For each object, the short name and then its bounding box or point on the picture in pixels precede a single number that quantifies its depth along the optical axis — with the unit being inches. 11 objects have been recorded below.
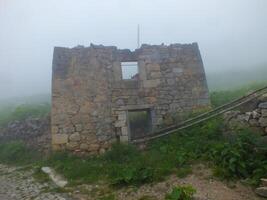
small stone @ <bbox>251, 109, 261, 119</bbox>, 212.2
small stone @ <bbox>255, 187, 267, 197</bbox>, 157.3
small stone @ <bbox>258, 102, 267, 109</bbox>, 207.4
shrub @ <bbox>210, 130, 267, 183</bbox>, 179.8
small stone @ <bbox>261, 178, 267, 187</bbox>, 163.0
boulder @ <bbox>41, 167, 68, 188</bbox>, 204.3
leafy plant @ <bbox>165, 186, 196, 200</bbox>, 152.1
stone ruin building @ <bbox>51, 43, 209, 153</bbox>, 267.8
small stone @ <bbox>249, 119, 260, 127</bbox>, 211.7
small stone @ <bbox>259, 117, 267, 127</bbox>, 206.7
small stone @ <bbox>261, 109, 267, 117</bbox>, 207.7
